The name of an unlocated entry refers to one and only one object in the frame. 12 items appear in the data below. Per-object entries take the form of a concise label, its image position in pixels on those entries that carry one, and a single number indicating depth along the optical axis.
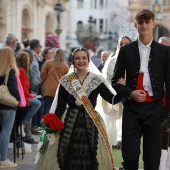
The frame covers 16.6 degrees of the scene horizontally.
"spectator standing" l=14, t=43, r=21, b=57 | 14.88
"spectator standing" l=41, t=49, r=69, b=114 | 12.23
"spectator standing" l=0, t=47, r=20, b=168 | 8.92
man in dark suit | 6.48
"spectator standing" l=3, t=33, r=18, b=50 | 12.01
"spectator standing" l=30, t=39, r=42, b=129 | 12.29
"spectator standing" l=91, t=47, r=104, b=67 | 16.43
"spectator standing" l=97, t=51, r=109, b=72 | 13.63
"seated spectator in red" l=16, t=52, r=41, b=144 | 10.25
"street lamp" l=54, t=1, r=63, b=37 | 29.54
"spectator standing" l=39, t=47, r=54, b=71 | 14.30
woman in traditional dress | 7.20
